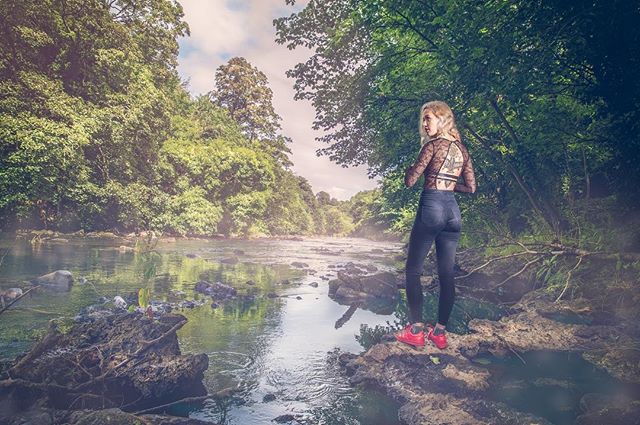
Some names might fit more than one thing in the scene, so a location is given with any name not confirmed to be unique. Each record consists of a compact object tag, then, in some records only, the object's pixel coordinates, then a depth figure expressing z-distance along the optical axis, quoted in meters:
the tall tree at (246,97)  53.56
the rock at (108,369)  3.93
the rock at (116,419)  3.28
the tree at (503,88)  7.23
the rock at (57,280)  9.91
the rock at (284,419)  3.99
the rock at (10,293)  8.29
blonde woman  3.80
